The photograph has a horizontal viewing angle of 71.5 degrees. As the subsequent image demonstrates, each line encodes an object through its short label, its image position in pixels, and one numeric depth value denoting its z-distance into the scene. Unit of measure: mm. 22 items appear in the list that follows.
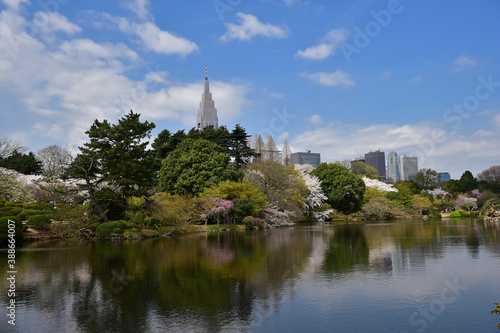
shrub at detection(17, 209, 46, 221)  26403
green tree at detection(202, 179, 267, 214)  35281
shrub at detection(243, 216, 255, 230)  35062
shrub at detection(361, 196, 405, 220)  51219
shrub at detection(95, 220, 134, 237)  24500
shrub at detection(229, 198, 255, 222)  35188
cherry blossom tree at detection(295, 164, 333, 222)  49188
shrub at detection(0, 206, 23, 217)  24869
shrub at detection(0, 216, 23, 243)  22678
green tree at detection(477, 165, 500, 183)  88281
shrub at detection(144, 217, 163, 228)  27156
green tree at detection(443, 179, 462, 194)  75612
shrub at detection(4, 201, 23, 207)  27998
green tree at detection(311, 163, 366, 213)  52125
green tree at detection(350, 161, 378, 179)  73062
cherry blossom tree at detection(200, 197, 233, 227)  34000
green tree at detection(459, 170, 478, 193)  76062
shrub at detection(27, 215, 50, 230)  25469
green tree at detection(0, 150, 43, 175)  54075
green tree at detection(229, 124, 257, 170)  54250
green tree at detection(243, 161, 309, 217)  42406
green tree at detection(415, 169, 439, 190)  78000
